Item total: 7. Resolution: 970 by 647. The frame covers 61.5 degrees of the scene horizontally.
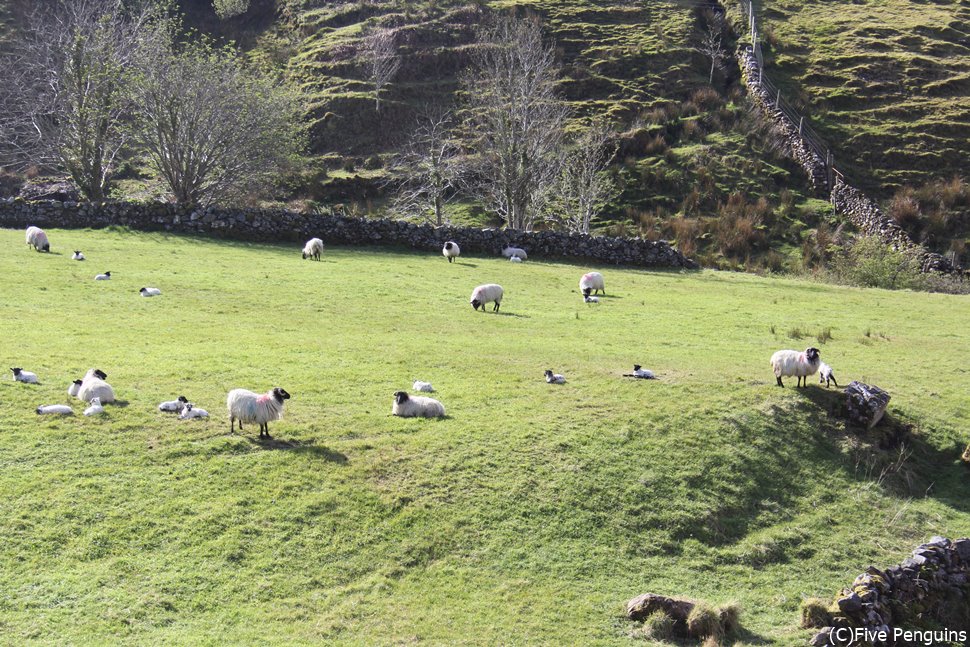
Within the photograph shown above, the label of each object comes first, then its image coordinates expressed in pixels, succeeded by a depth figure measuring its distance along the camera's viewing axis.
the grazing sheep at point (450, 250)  37.25
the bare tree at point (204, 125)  41.97
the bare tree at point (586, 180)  51.22
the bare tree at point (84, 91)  43.31
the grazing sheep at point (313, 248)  35.41
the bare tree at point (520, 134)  47.97
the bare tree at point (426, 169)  50.97
